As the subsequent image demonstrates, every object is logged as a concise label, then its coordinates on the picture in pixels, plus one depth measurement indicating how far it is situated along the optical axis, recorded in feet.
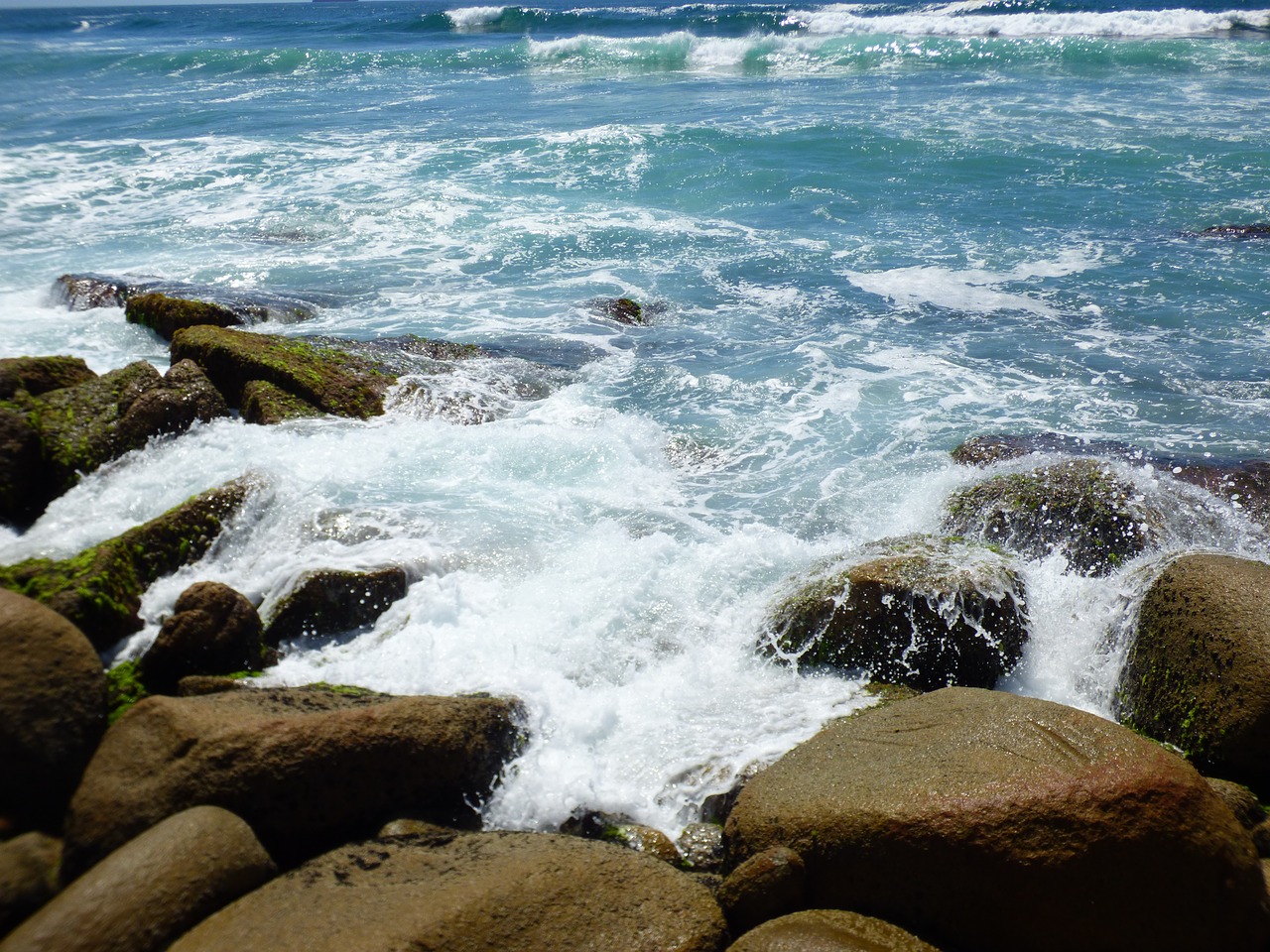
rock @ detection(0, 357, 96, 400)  24.03
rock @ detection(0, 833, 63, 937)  10.83
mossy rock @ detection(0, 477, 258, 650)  16.62
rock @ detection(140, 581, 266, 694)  15.78
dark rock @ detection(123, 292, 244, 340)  32.32
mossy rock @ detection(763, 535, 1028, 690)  17.80
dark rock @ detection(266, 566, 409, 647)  18.24
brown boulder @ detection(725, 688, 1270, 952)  11.21
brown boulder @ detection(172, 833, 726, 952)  10.57
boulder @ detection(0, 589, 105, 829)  12.26
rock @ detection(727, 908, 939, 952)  10.77
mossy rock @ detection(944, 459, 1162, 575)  20.59
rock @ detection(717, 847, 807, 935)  11.82
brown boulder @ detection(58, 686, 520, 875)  12.14
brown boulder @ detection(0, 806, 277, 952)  10.21
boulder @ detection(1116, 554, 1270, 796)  14.57
